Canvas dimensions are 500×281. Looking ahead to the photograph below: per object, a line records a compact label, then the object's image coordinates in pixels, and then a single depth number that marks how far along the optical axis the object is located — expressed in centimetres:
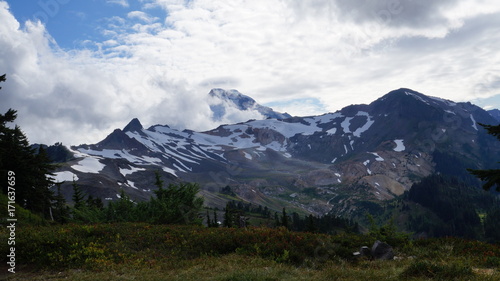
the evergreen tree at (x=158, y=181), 4246
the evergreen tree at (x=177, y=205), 2927
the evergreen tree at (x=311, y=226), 6917
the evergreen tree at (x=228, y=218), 6188
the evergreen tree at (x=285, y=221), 7374
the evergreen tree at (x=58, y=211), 4692
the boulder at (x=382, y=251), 1641
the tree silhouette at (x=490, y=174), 2001
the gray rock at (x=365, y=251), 1685
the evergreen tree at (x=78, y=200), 5318
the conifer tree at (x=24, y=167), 3366
